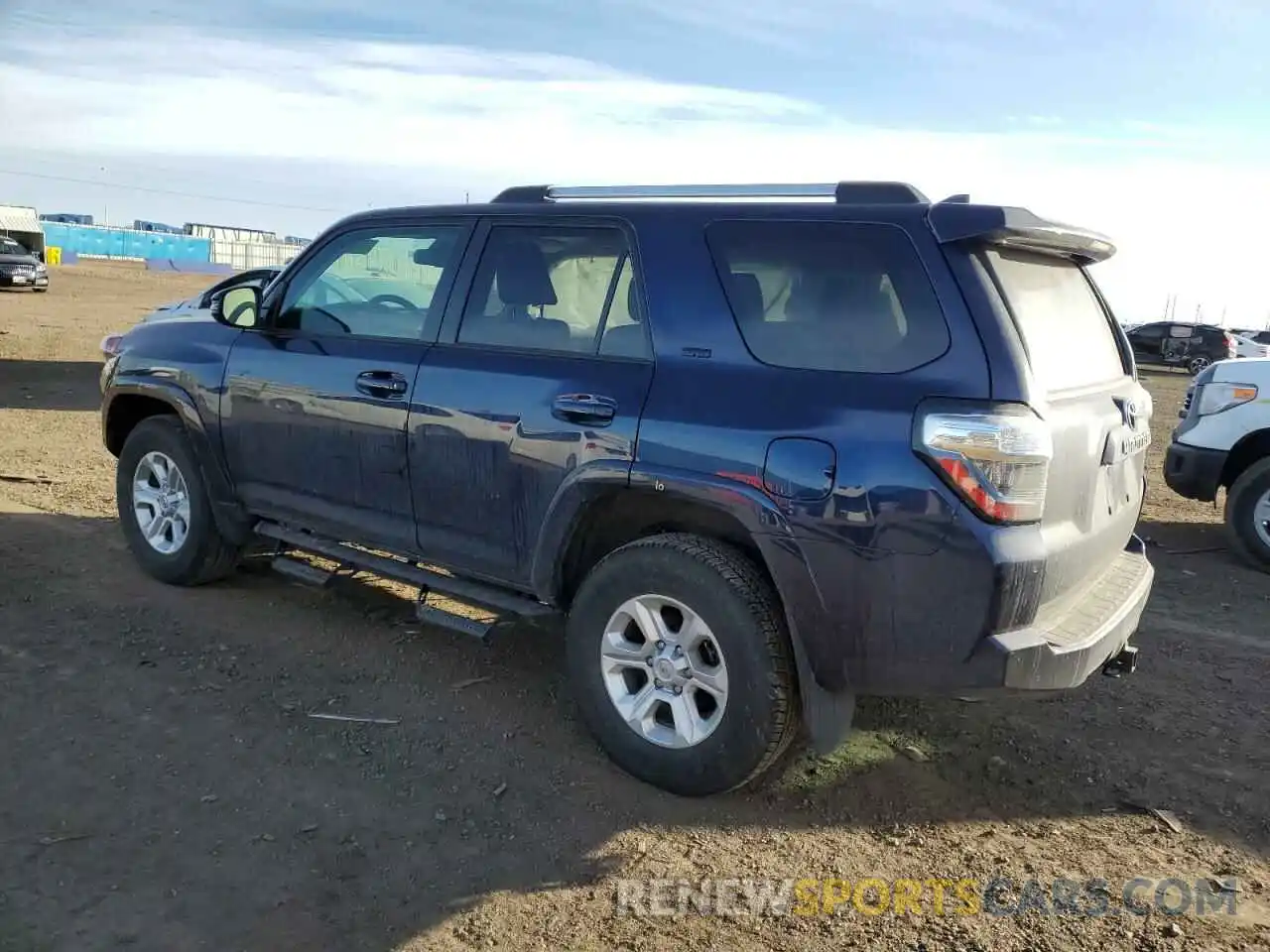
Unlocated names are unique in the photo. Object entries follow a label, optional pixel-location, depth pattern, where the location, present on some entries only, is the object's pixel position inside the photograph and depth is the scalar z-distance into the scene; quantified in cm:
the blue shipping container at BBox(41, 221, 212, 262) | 6700
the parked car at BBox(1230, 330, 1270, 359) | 2414
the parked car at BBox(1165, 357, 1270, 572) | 695
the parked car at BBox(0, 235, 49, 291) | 2944
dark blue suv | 304
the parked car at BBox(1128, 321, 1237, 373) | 2778
